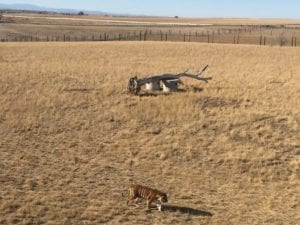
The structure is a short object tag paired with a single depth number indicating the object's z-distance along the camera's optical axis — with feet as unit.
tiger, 36.73
